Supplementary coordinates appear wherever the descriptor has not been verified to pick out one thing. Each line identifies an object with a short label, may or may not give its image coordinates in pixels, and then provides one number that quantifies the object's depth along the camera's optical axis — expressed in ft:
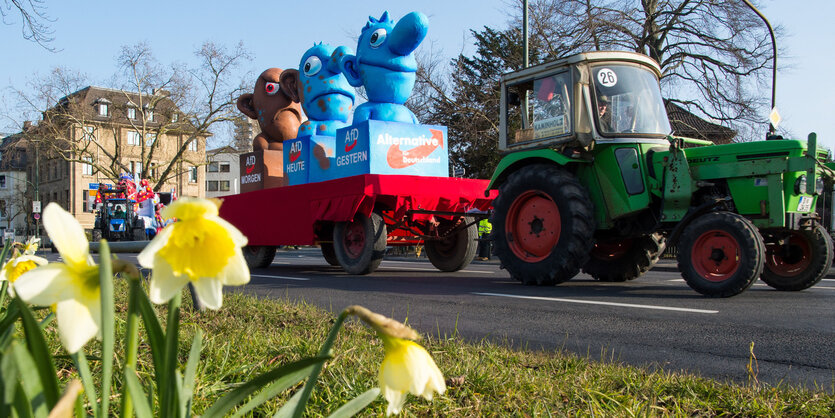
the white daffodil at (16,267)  5.61
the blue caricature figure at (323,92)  37.66
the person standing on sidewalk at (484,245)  54.49
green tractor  19.75
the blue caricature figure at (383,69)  32.55
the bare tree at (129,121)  102.89
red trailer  27.30
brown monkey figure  44.70
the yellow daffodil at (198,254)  2.56
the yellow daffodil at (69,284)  2.52
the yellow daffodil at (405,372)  2.86
